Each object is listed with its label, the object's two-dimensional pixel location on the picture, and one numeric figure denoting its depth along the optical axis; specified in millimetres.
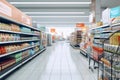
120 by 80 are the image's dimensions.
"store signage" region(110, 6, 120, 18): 2645
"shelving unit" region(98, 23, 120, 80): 1531
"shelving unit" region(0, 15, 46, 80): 2372
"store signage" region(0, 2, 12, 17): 2264
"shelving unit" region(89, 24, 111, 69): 2900
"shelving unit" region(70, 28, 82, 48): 8029
